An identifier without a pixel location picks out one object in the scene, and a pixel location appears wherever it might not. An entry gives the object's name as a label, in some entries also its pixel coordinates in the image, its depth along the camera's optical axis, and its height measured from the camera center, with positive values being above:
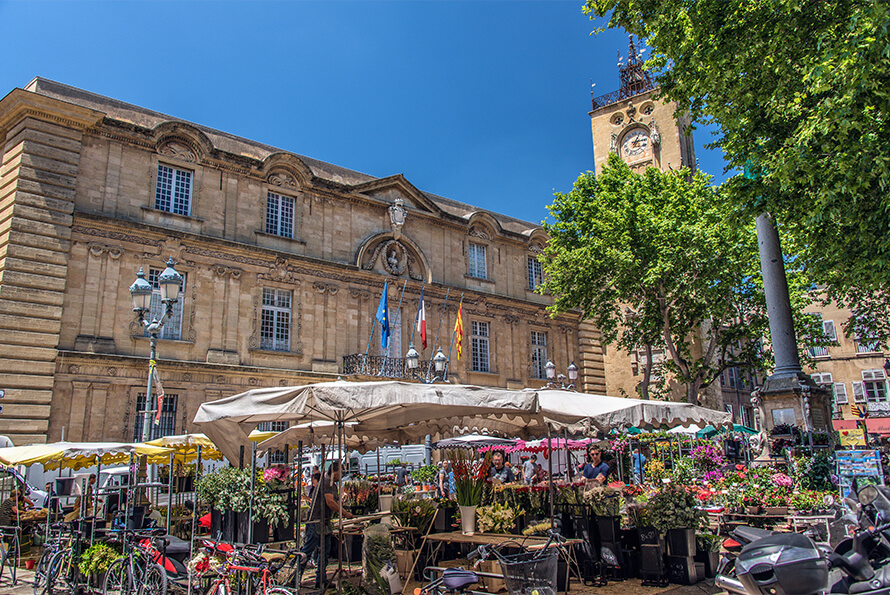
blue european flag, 23.80 +4.90
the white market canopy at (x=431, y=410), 8.36 +0.63
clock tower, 38.19 +19.00
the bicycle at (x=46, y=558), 9.62 -1.33
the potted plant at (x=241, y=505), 9.44 -0.63
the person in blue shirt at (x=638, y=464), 20.23 -0.40
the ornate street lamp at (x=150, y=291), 13.30 +3.34
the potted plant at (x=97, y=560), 8.84 -1.25
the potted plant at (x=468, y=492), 8.67 -0.47
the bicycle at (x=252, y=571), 6.58 -1.10
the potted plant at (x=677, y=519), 9.02 -0.92
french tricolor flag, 24.78 +4.94
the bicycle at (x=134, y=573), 7.81 -1.30
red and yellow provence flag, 25.75 +4.77
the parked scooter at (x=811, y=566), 4.79 -0.88
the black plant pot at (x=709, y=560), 9.32 -1.53
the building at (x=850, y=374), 41.81 +4.65
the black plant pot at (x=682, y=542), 9.02 -1.22
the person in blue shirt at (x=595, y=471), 13.95 -0.39
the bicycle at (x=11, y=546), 10.96 -1.40
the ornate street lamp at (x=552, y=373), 24.45 +2.91
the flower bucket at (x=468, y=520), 8.68 -0.83
